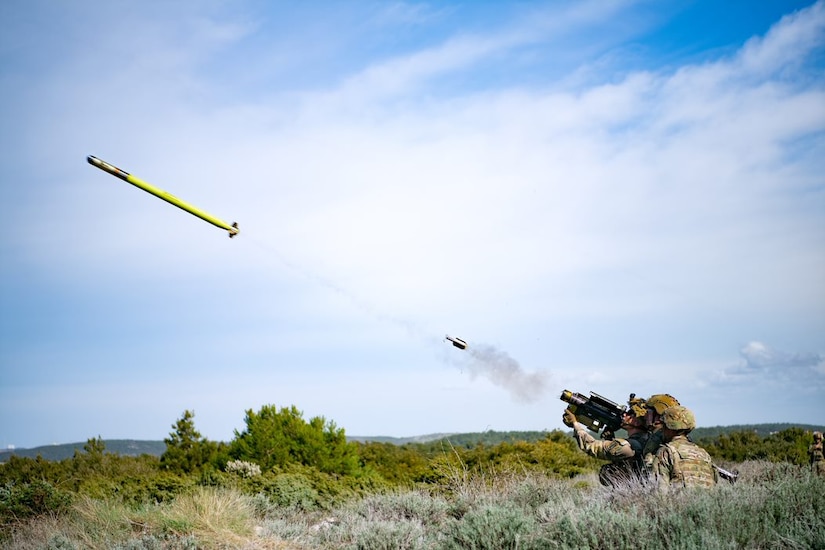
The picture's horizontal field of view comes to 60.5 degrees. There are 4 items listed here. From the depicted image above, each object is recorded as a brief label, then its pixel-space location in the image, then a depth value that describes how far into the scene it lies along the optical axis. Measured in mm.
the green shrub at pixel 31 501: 14016
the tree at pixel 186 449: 27016
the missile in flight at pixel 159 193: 17344
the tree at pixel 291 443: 22391
